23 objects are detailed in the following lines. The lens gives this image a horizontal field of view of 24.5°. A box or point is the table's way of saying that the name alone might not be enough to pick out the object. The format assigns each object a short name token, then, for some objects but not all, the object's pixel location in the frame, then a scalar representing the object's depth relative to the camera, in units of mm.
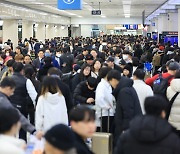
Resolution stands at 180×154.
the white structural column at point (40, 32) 37472
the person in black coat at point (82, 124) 3707
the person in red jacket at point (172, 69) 7898
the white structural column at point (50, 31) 42416
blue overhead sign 17156
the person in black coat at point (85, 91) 7477
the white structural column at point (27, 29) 32119
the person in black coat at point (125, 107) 6148
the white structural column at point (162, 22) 30572
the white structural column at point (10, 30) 28047
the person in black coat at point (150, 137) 3617
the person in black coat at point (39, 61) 12123
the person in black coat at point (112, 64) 10015
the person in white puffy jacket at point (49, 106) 6008
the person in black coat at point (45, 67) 10326
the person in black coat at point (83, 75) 8539
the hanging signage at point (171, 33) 24080
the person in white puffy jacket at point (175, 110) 6410
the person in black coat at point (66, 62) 11359
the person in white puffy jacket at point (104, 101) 6977
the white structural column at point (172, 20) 28078
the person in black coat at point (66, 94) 6650
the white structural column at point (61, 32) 48500
